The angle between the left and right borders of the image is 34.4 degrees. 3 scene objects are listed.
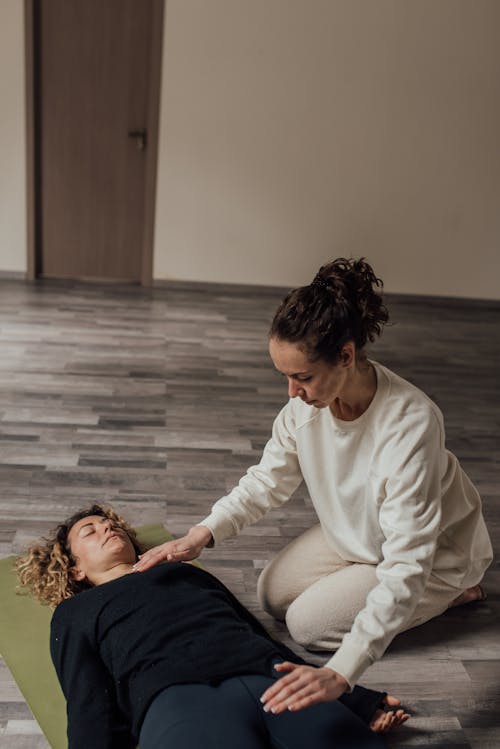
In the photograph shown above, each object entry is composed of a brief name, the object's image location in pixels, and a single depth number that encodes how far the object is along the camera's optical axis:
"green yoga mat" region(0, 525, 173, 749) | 1.65
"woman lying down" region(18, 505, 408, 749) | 1.39
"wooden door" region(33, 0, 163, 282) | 4.68
